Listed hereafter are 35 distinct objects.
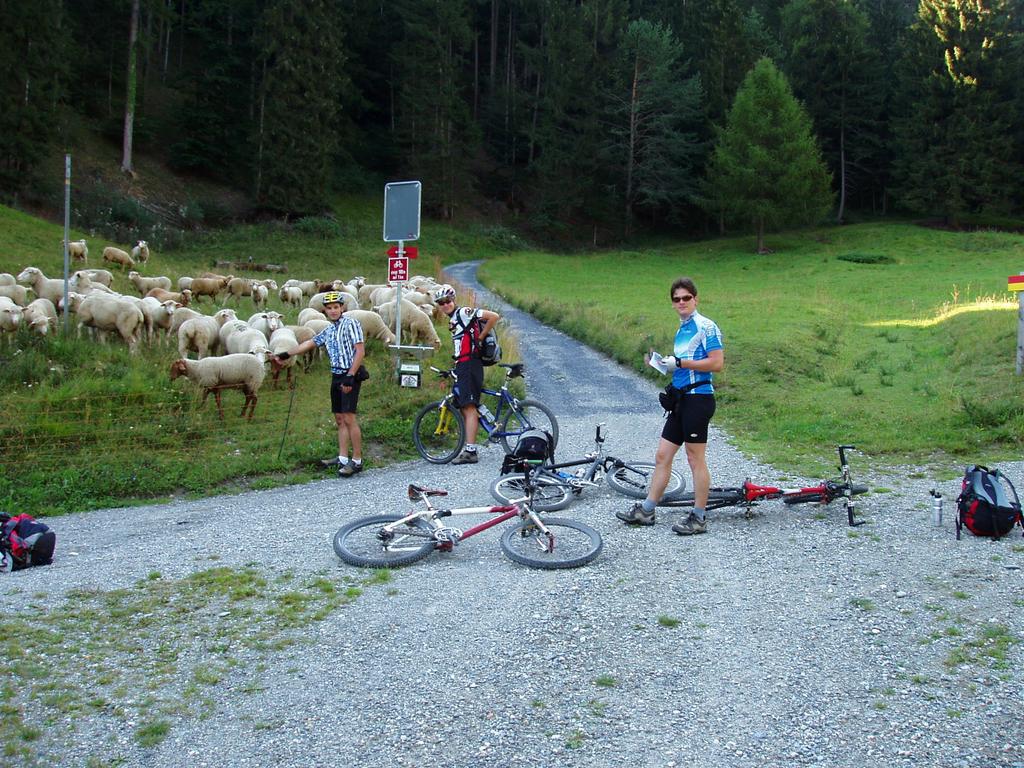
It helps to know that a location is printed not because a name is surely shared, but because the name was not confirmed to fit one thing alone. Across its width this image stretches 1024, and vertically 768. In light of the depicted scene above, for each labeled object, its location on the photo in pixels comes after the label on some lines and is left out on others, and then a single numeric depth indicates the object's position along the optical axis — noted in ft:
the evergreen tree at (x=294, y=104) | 157.79
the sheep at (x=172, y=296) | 63.05
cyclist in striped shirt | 33.55
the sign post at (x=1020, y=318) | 44.22
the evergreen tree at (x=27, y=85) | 124.67
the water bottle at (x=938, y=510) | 24.95
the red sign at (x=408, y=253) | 46.85
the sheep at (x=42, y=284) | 61.11
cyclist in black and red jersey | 34.65
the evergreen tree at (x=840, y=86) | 210.59
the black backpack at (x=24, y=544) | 23.49
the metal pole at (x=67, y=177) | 42.45
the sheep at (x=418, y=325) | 57.16
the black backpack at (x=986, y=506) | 23.45
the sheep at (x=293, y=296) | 78.54
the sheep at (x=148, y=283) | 72.64
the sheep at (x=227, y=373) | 40.55
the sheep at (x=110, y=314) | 50.98
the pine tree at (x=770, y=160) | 172.24
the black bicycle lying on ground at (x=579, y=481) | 27.81
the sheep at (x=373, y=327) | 54.39
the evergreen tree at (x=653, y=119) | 199.11
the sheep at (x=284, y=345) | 45.83
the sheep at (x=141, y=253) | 97.30
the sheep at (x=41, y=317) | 47.91
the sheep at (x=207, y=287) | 77.82
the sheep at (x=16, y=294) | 54.24
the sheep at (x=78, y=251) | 86.07
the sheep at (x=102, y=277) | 66.64
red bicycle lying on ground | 26.13
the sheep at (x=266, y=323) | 50.52
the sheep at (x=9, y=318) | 47.93
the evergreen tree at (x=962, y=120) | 179.93
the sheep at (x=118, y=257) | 88.98
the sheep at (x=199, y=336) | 48.37
